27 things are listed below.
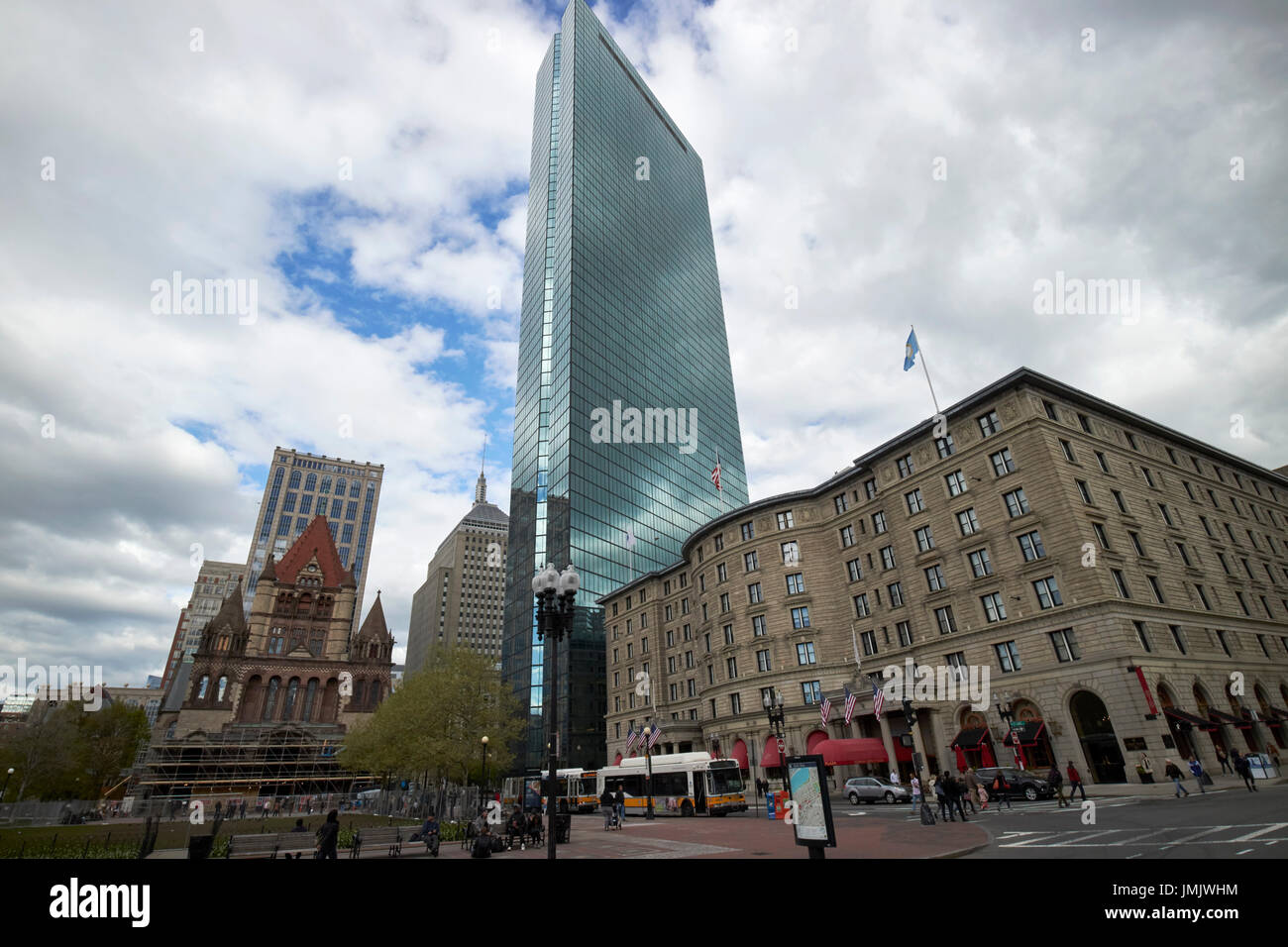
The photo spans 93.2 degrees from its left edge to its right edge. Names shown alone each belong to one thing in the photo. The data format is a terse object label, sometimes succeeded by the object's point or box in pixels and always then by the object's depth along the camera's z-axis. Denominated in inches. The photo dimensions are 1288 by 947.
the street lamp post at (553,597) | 706.2
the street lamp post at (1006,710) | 1373.0
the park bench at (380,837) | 1018.7
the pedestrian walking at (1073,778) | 1067.9
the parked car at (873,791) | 1378.7
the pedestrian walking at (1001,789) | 1160.1
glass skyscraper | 3093.0
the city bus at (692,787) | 1454.2
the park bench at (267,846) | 936.9
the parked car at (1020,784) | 1161.4
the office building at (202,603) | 6392.7
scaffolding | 2955.2
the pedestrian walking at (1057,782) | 989.8
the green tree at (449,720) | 1886.1
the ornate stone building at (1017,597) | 1354.6
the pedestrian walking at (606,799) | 1740.0
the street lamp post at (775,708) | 1220.1
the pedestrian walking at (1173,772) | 1070.4
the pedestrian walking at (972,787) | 1119.8
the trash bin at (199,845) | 672.4
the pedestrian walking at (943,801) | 948.2
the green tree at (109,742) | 3036.4
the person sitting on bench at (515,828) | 1021.9
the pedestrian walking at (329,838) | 648.4
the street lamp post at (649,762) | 1431.0
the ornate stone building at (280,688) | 3075.8
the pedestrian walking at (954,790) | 919.0
